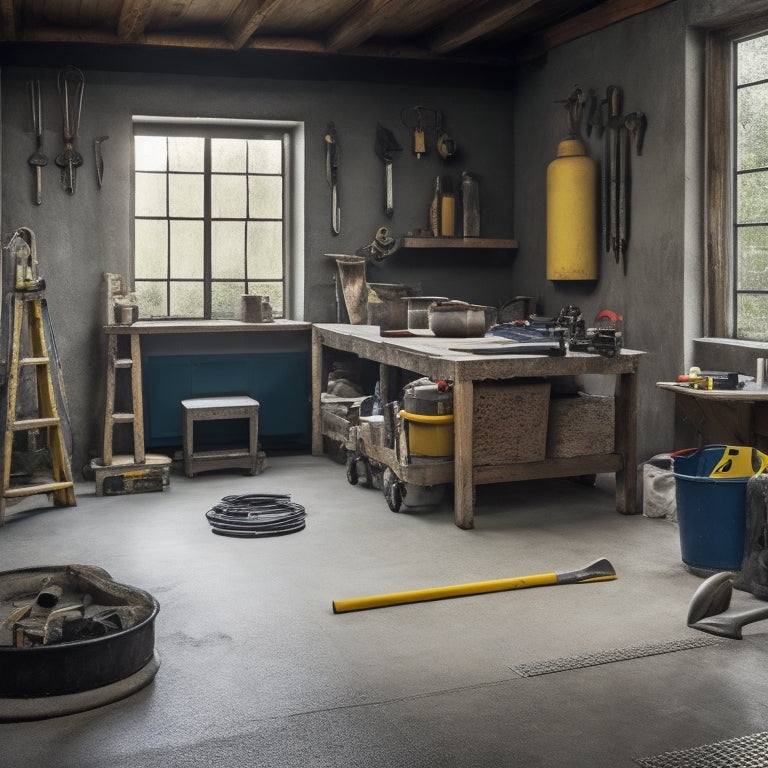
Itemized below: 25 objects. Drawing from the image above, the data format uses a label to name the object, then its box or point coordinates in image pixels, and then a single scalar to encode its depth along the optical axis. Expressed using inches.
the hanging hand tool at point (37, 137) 268.5
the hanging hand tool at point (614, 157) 256.0
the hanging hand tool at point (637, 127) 248.2
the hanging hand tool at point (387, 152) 300.8
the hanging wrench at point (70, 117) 270.8
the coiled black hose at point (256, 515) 203.6
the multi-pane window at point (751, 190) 222.8
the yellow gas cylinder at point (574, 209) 264.4
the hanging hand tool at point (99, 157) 275.3
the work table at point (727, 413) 197.8
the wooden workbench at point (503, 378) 200.7
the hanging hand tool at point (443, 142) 304.8
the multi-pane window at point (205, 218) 293.0
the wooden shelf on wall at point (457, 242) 300.0
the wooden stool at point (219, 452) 265.6
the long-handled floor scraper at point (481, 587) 155.2
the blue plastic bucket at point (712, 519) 165.0
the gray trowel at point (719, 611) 142.6
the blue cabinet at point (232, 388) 286.7
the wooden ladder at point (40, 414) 218.1
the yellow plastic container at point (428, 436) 208.5
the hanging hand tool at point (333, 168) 296.8
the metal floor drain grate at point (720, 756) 103.7
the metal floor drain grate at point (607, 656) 130.6
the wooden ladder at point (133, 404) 260.1
